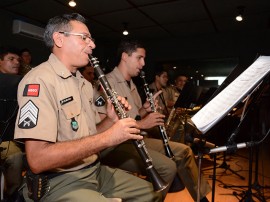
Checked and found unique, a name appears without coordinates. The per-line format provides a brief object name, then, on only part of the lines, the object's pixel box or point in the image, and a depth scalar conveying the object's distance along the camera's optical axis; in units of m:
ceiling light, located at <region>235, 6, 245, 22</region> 4.90
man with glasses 1.31
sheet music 1.20
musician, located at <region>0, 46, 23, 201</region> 2.58
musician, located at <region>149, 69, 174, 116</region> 5.77
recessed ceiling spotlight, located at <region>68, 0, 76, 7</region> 4.77
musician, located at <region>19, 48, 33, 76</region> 4.87
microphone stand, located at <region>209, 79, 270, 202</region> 1.39
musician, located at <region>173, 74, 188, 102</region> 6.77
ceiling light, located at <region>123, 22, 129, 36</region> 6.17
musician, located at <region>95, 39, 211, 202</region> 2.39
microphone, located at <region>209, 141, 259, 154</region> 1.39
